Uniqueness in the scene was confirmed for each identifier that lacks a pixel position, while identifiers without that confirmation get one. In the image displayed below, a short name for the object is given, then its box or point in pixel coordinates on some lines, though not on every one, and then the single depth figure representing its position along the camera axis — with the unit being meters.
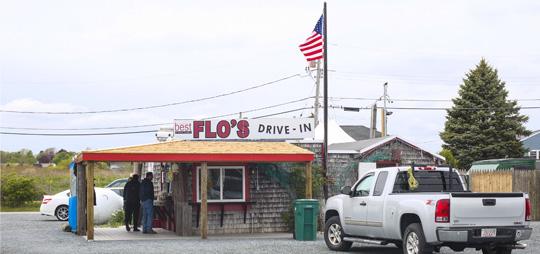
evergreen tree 52.78
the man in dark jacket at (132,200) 25.46
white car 29.41
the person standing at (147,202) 24.78
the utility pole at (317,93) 41.94
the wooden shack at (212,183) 22.94
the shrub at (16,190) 44.88
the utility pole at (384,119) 54.06
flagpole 27.42
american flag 31.78
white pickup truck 15.46
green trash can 22.55
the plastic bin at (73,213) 25.13
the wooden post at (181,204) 24.52
